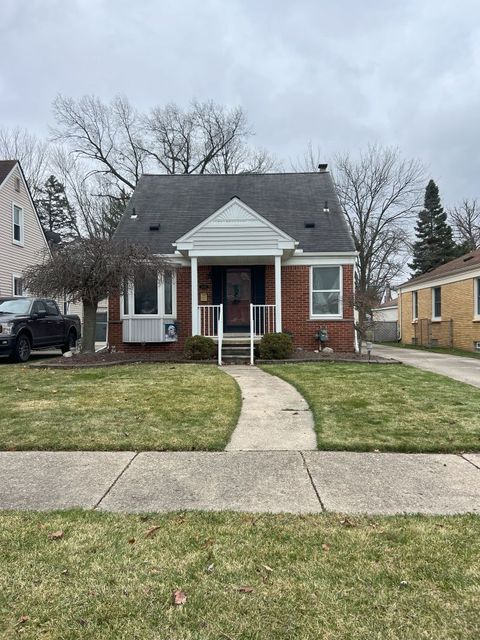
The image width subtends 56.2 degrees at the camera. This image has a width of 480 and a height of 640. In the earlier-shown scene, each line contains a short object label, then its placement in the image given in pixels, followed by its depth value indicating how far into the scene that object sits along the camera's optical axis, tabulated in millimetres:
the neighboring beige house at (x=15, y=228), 18516
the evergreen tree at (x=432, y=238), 38125
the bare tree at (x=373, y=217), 30812
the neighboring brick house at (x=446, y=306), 17547
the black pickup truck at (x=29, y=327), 11156
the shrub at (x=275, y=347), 11398
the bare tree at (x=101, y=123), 29797
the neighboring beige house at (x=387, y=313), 32575
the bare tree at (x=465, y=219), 40094
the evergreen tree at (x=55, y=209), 32844
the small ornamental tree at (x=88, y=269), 10086
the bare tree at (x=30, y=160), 28406
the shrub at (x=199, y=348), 11492
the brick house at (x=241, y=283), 12523
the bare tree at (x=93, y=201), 30094
